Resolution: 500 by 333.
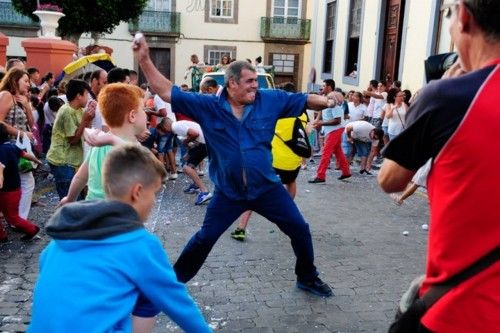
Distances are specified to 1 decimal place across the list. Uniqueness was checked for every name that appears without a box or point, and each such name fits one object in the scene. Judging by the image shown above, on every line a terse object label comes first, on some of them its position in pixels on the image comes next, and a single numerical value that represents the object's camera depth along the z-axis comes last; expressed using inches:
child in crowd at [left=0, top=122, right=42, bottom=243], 221.0
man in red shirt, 59.9
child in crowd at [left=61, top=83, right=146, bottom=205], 136.4
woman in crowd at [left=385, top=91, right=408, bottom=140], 410.3
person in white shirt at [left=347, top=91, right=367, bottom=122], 440.5
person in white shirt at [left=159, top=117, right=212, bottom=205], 307.3
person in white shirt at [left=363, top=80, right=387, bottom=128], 474.9
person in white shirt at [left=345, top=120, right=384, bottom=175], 409.9
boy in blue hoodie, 73.9
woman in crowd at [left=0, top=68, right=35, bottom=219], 236.7
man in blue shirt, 160.6
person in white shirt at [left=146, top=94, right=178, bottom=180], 376.5
